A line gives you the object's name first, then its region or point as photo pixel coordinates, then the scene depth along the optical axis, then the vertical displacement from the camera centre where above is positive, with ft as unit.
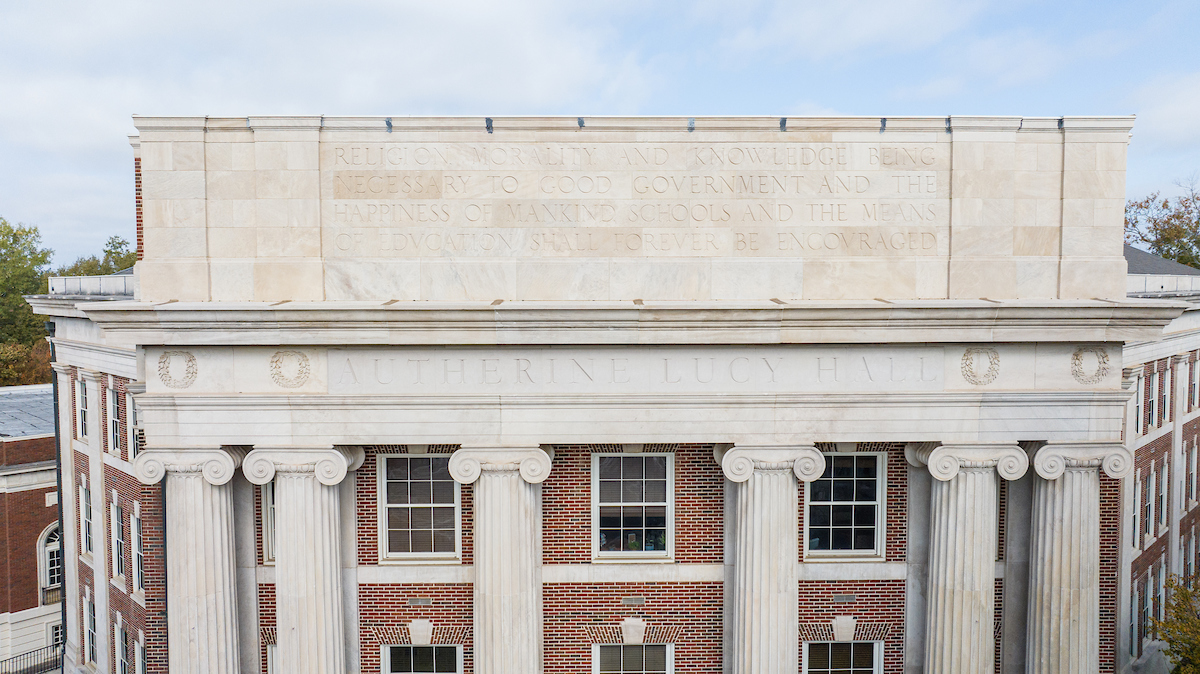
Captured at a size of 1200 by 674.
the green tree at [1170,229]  146.41 +17.81
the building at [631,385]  38.73 -4.34
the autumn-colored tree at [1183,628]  51.57 -24.93
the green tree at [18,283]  167.12 +7.07
